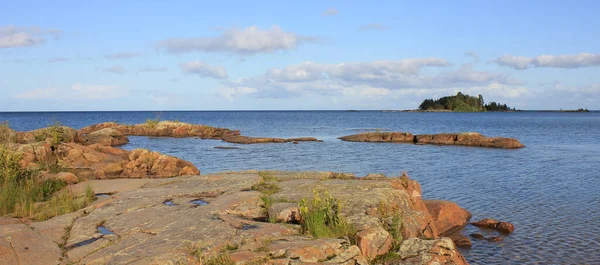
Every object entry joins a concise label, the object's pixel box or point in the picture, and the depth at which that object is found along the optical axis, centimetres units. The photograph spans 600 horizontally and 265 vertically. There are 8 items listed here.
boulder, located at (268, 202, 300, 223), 1104
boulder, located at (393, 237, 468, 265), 955
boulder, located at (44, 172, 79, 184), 1684
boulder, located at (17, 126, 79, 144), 2845
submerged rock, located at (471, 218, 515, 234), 1564
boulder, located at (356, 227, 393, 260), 966
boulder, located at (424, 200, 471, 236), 1576
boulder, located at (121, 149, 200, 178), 2298
